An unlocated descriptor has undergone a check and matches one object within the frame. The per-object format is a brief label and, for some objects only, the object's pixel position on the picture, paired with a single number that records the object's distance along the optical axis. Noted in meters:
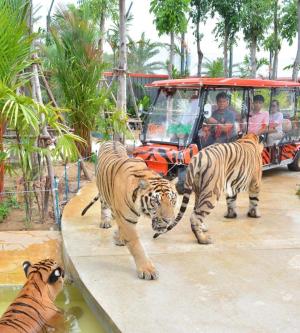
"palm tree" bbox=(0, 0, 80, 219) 4.93
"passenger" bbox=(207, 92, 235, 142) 7.72
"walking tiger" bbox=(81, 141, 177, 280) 3.92
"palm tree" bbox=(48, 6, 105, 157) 8.91
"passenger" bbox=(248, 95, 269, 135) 8.21
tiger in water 3.41
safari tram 7.48
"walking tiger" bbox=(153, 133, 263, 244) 5.24
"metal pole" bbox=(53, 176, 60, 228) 5.86
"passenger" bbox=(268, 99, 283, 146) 8.53
